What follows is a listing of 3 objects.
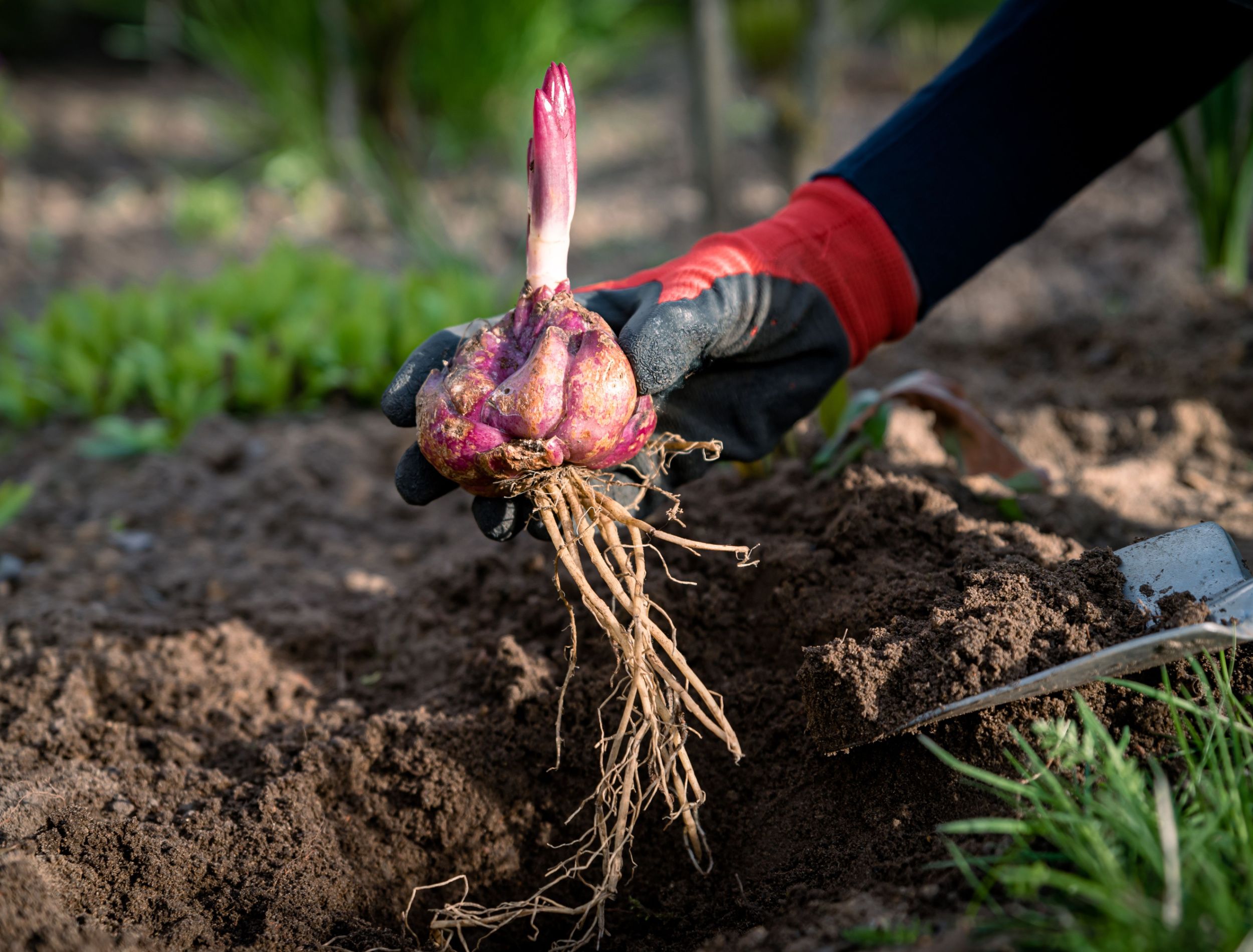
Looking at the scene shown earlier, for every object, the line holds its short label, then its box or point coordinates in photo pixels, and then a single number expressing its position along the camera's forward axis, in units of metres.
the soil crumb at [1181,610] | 0.49
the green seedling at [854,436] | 0.64
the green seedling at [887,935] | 0.43
